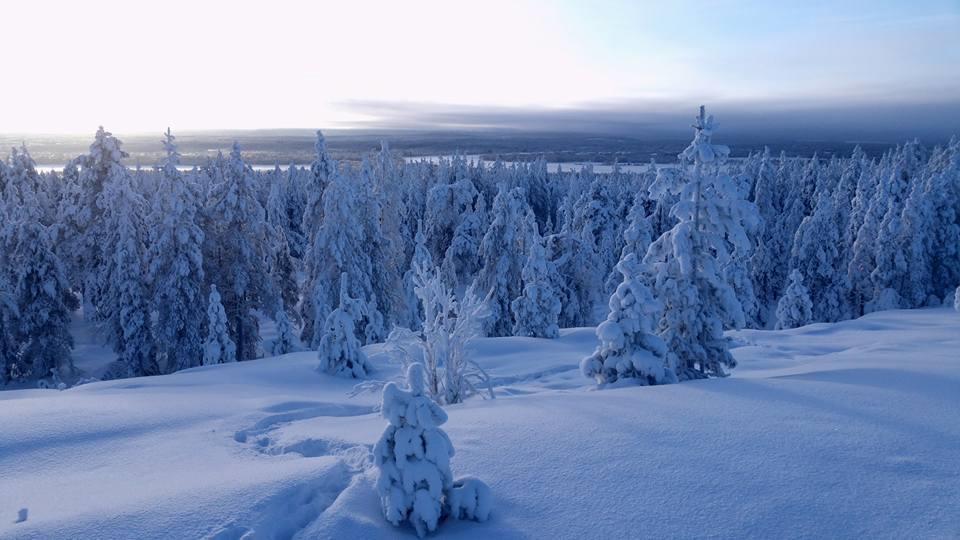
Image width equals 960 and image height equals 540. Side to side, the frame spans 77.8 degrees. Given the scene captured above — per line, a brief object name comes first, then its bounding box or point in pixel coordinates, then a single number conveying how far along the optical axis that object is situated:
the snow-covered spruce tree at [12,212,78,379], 25.69
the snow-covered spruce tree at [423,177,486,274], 48.97
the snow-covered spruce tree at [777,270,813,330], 35.59
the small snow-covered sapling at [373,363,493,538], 5.30
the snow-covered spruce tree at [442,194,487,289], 44.06
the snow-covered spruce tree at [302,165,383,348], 26.69
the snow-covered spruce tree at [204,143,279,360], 24.81
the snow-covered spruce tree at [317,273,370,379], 15.27
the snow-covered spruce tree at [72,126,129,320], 29.33
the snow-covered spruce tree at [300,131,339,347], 27.19
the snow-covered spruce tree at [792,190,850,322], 42.09
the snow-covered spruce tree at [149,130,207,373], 23.75
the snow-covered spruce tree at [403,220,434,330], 33.31
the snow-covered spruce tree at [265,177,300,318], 26.69
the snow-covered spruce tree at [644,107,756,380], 12.64
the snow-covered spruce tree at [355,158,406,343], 29.59
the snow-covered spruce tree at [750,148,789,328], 49.44
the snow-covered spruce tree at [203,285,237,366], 21.17
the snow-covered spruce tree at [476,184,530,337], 32.31
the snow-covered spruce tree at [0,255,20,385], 24.75
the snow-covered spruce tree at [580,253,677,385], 11.09
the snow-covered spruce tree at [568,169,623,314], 39.38
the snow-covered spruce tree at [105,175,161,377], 25.67
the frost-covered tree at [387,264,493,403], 11.76
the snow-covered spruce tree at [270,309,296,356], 23.22
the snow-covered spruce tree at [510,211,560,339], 24.30
